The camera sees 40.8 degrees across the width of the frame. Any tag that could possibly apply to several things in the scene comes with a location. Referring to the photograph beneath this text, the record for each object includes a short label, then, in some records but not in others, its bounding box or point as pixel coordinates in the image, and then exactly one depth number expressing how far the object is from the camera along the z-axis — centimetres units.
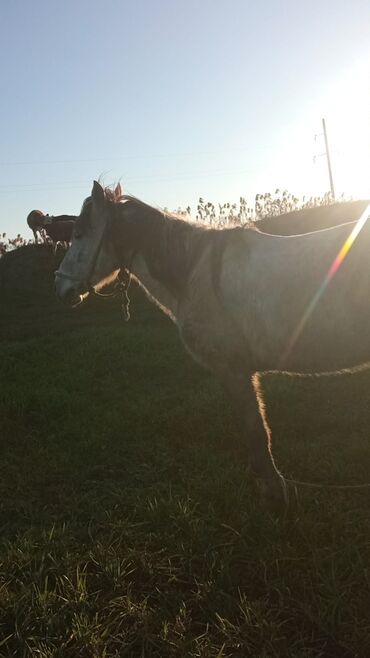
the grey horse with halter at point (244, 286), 332
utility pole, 3615
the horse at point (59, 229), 1683
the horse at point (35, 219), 1894
